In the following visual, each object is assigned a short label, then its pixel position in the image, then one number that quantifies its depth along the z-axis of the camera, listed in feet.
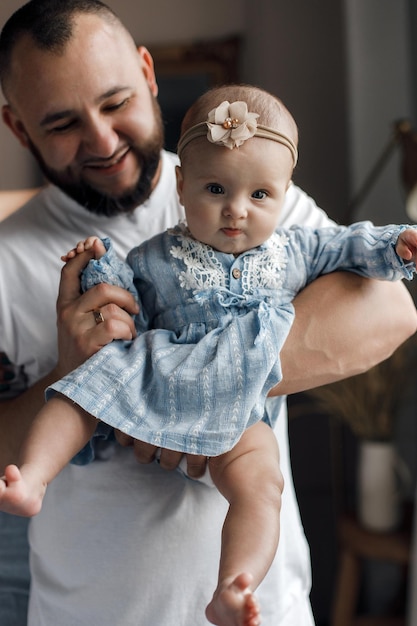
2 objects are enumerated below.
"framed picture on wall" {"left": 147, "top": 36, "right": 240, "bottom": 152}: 10.09
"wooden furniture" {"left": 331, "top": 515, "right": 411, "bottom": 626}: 8.16
